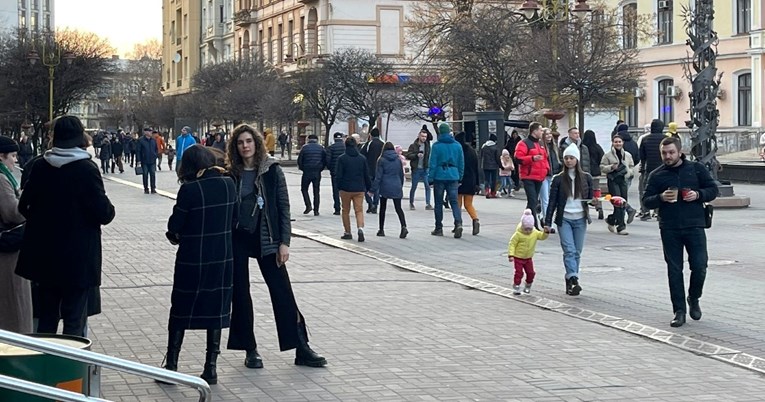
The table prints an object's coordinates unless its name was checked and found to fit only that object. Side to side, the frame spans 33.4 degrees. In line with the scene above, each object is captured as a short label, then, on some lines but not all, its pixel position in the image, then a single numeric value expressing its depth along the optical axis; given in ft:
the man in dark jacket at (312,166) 83.56
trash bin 18.17
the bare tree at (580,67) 106.11
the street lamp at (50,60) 182.16
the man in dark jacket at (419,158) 90.58
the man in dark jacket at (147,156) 106.83
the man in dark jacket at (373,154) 83.46
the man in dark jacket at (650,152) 70.61
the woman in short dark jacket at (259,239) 29.66
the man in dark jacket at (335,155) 83.97
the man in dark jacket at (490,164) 96.73
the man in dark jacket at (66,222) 26.91
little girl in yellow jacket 43.32
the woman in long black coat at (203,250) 27.91
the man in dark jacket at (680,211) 36.86
